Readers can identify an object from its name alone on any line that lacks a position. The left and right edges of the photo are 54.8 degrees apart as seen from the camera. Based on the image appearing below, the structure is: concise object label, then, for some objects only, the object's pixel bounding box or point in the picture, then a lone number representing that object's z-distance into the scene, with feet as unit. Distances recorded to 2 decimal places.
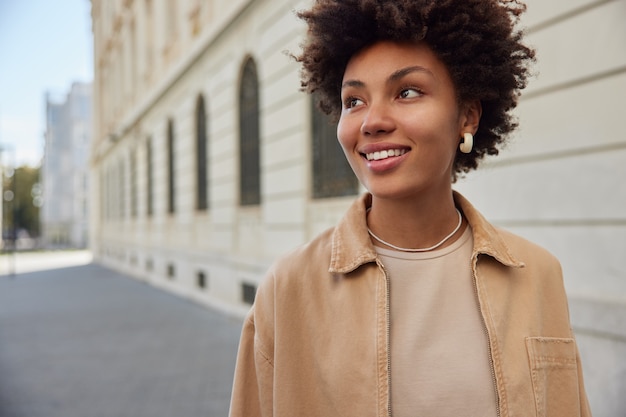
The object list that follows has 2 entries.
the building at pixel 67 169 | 222.69
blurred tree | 262.88
